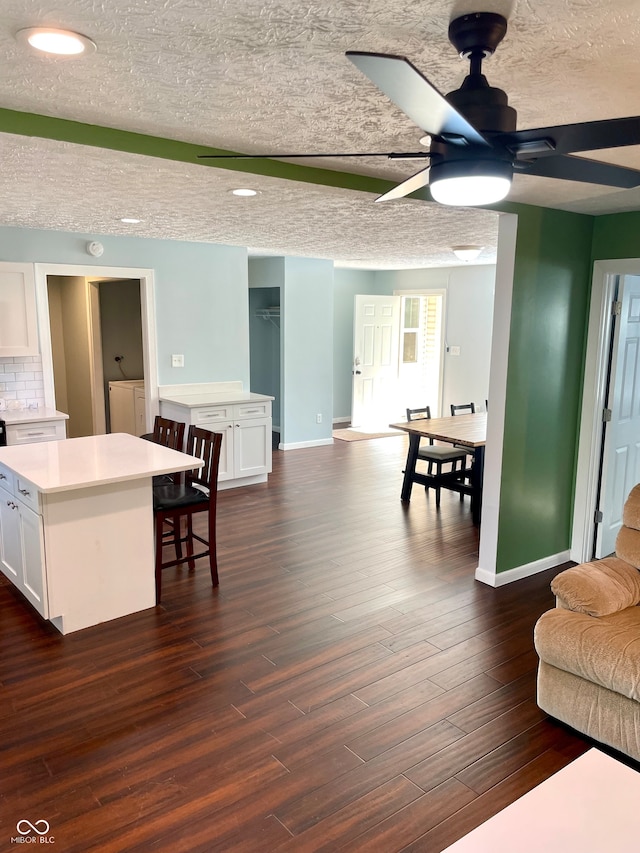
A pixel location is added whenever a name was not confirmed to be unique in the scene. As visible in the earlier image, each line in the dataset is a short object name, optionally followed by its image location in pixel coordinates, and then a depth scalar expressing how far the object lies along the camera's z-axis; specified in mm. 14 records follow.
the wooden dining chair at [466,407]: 6270
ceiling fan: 1350
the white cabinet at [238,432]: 5637
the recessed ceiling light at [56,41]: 1531
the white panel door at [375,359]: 8734
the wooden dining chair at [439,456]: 5398
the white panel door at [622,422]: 4051
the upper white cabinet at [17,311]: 4832
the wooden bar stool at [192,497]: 3625
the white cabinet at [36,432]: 4711
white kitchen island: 3104
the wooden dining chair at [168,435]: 4148
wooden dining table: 4852
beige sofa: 2258
